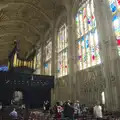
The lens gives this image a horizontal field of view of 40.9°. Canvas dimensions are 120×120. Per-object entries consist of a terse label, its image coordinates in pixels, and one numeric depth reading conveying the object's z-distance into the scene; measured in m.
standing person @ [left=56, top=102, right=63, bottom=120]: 7.94
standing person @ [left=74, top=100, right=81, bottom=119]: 9.70
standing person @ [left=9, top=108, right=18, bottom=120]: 8.09
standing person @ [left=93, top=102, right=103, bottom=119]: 7.47
